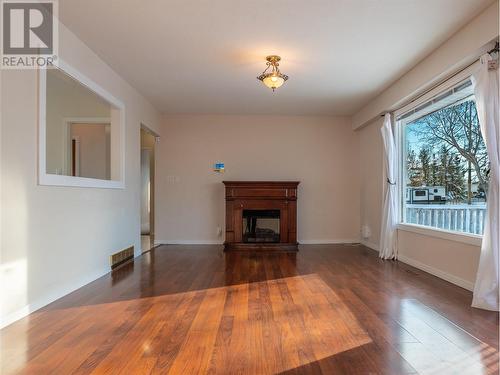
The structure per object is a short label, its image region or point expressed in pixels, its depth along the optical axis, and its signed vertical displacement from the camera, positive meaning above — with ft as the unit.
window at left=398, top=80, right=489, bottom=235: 11.19 +0.99
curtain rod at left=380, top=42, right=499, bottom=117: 9.61 +4.04
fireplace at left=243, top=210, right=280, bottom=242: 20.18 -2.12
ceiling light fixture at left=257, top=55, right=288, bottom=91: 12.34 +4.31
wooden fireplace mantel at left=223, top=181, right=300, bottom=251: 19.88 -0.72
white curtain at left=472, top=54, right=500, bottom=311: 8.96 -0.28
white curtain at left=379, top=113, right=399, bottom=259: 16.19 -0.42
